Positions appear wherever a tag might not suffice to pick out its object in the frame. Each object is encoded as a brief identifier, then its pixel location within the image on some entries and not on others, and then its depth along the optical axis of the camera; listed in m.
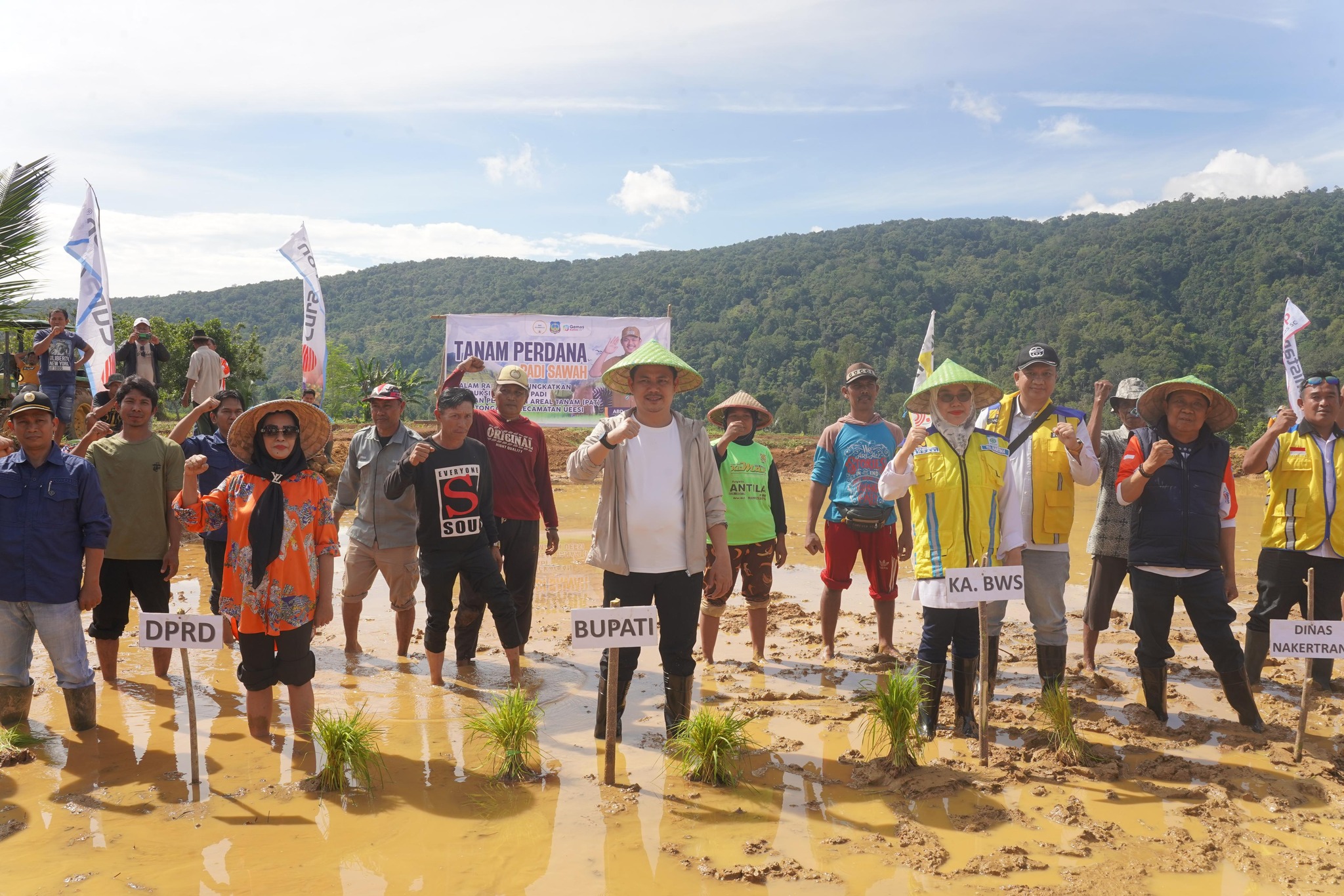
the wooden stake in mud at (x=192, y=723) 3.96
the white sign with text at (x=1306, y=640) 4.53
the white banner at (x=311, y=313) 12.84
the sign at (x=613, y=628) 4.07
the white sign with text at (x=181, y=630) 4.08
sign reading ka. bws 4.45
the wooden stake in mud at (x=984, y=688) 4.41
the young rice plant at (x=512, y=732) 4.31
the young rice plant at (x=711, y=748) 4.26
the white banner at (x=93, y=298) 10.16
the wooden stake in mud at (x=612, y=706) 4.11
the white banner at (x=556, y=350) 16.81
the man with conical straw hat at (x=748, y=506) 6.23
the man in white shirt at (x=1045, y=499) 5.11
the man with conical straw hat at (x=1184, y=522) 4.88
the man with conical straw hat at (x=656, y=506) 4.43
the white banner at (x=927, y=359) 9.52
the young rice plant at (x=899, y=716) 4.37
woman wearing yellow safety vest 4.68
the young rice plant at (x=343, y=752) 4.11
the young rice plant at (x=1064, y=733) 4.53
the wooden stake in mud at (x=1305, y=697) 4.40
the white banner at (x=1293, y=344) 8.23
